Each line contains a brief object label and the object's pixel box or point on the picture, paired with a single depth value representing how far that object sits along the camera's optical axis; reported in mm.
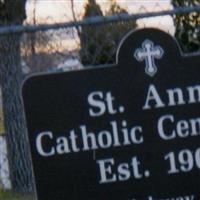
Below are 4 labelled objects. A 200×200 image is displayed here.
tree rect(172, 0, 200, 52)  11378
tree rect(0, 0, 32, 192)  13113
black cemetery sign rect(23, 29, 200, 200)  6719
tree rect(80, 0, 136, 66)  9708
